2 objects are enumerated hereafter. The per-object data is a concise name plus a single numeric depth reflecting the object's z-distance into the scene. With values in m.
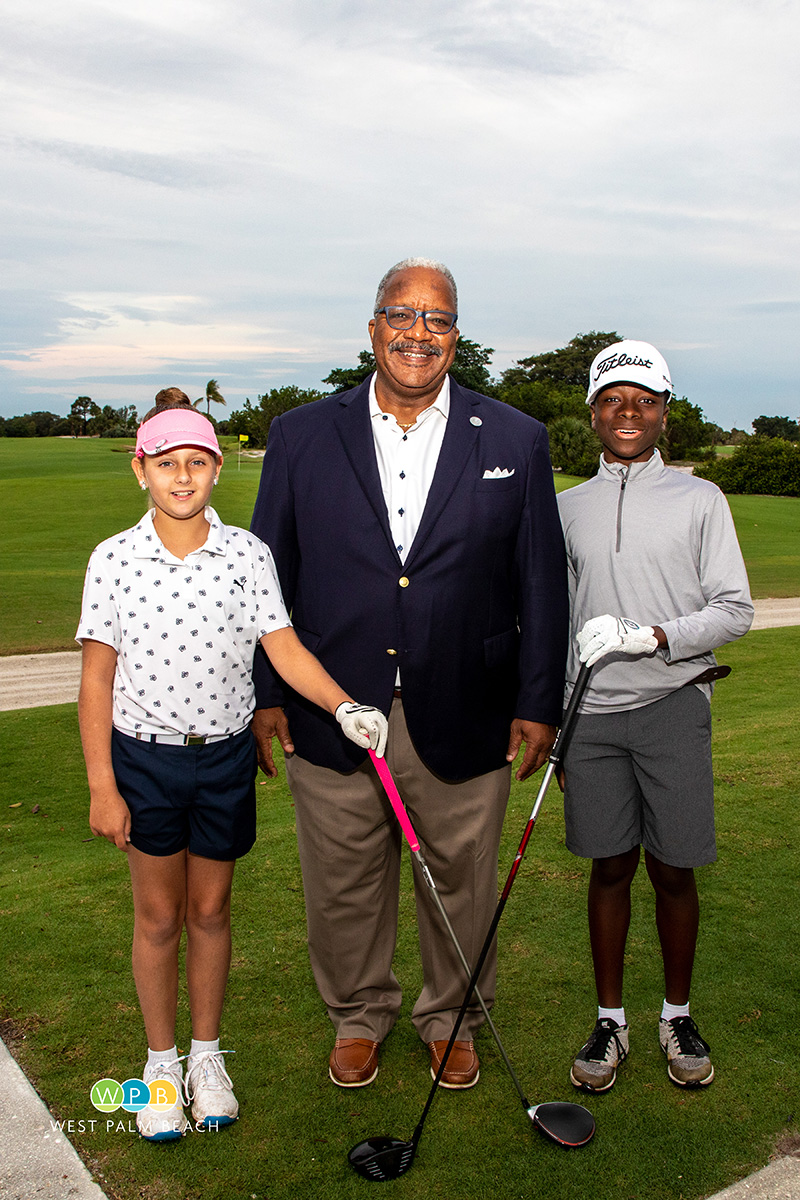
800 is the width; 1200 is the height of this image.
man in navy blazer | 2.92
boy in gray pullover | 2.90
